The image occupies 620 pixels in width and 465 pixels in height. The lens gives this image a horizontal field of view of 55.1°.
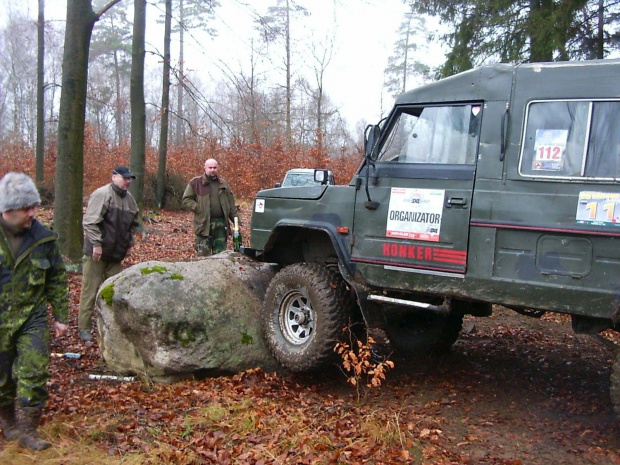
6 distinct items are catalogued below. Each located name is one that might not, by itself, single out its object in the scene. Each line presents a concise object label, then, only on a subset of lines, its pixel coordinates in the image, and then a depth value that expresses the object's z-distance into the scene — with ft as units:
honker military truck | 14.08
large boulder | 18.98
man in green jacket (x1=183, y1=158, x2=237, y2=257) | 27.66
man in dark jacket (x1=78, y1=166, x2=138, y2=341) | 21.80
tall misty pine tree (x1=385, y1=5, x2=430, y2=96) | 128.88
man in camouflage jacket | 13.33
